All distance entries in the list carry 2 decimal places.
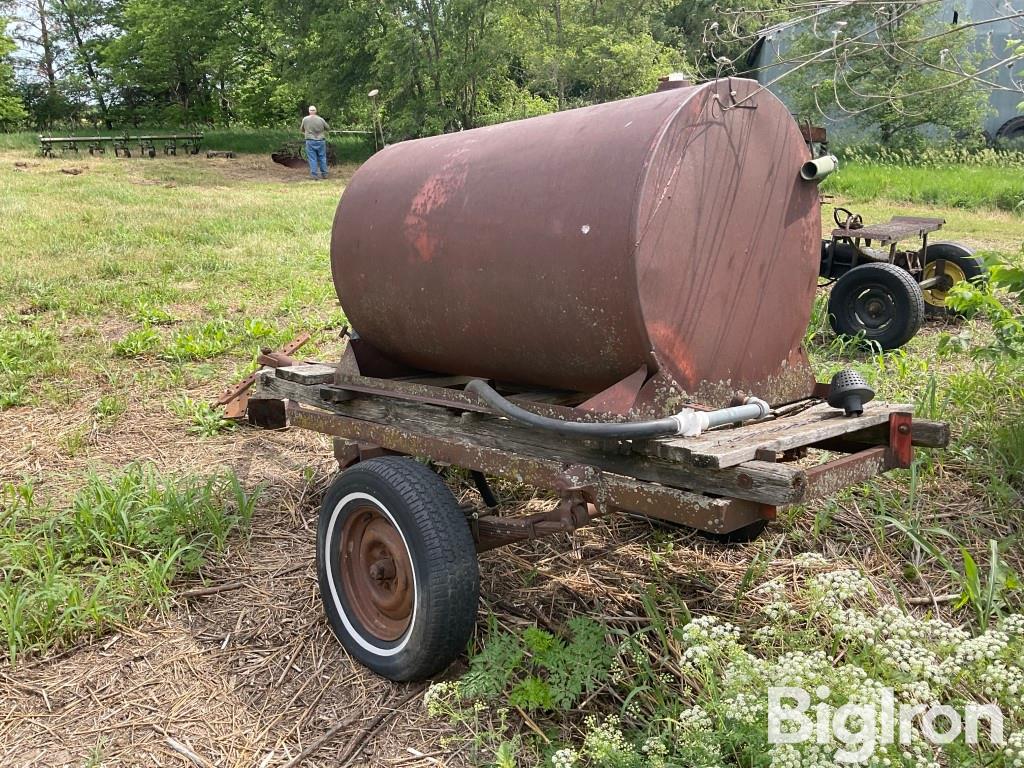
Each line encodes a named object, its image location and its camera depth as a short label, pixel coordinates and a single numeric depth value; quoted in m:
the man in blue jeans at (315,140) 20.23
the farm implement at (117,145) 22.28
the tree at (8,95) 36.44
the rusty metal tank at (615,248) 2.59
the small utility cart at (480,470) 2.36
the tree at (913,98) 19.44
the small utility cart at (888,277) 6.21
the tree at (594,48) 24.86
